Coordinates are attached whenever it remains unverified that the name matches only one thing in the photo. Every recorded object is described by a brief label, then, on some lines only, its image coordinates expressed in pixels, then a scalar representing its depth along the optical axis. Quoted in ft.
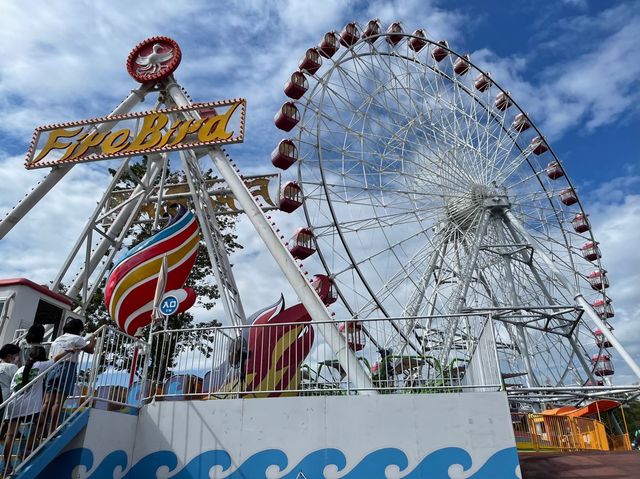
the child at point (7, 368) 20.85
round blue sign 29.07
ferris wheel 59.93
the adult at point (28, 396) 19.92
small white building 29.68
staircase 19.22
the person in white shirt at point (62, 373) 21.20
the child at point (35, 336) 21.65
